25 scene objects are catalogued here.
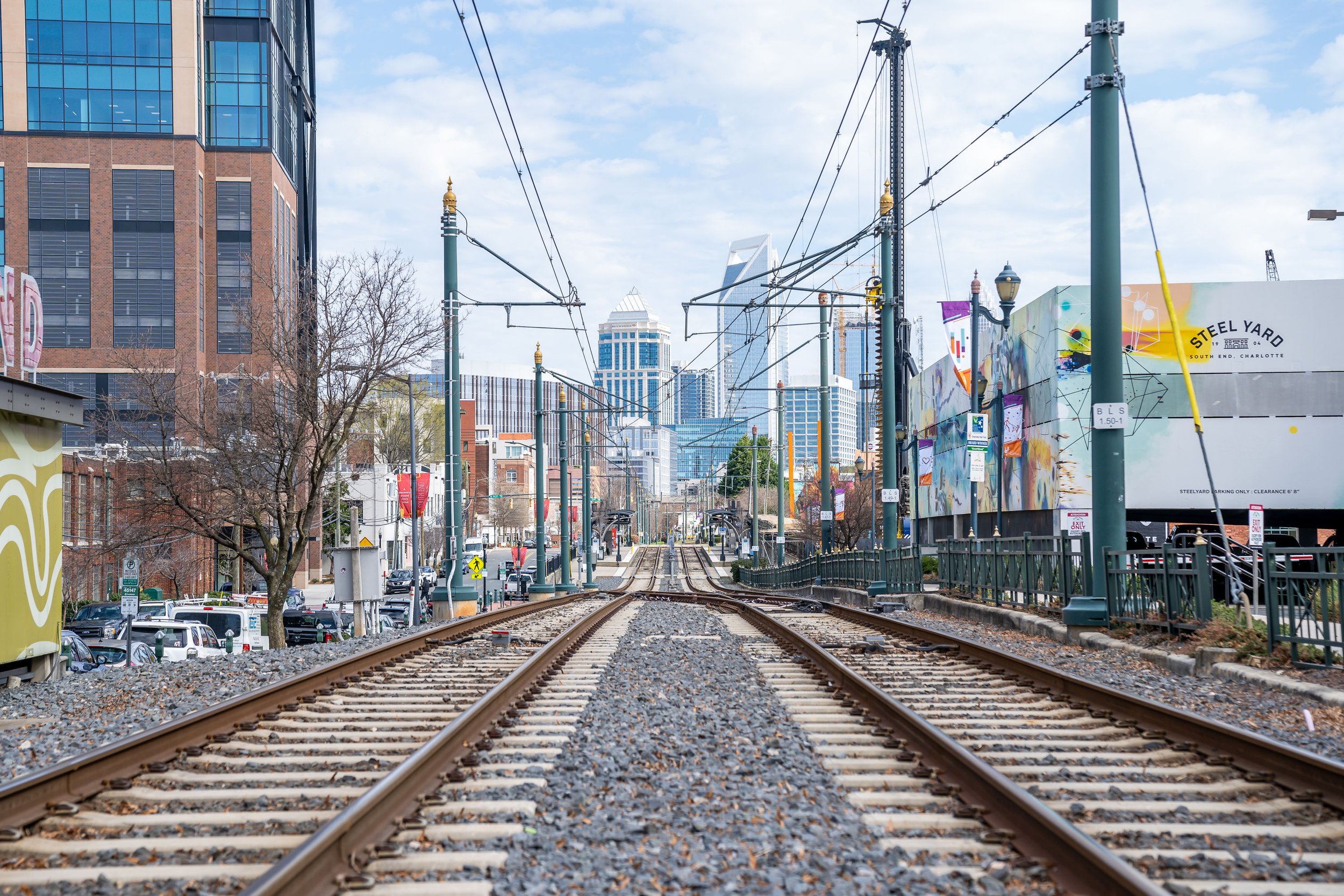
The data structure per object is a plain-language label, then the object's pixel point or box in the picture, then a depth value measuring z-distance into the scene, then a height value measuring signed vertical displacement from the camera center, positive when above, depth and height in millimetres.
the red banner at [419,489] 35969 +411
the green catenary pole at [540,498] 42219 +116
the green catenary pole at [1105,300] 15195 +2530
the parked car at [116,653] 26250 -3447
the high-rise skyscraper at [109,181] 68875 +19215
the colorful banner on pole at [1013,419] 26216 +1731
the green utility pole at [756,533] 63250 -1889
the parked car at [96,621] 37797 -3803
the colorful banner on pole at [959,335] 34031 +4767
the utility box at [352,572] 22203 -1316
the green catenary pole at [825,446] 38375 +1929
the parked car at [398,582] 61469 -4387
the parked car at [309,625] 38500 -4042
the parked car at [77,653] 26000 -3313
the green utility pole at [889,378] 25641 +2805
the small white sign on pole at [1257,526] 26750 -758
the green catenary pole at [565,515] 47844 -600
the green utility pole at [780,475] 48281 +1080
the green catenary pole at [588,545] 62697 -2475
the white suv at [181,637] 28828 -3344
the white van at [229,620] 34500 -3433
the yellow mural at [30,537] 12312 -339
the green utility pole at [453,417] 23484 +1714
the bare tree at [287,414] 28375 +2204
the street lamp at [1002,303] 25047 +4392
